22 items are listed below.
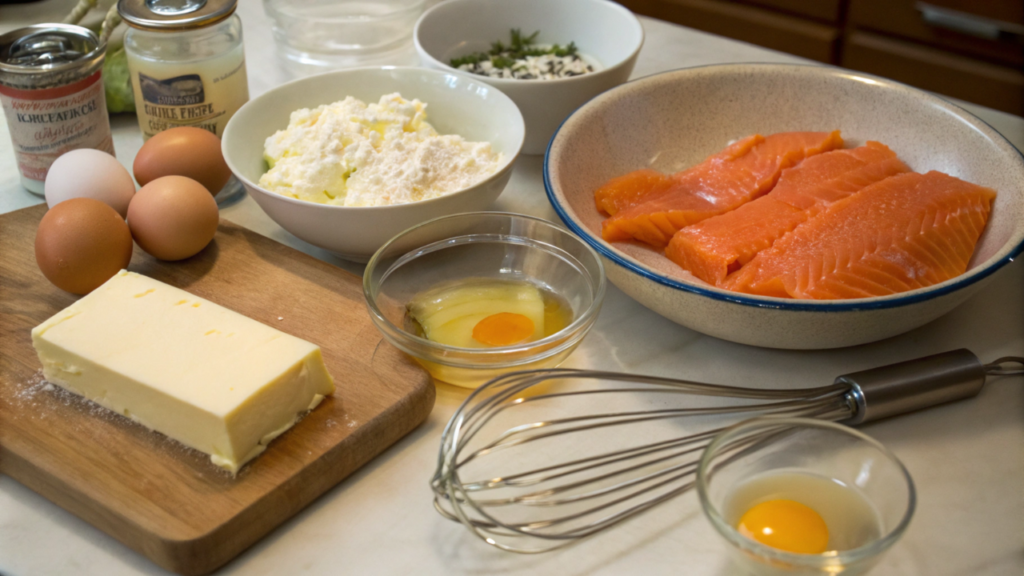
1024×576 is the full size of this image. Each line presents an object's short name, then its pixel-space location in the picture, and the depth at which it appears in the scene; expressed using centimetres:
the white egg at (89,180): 111
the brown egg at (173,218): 105
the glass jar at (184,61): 116
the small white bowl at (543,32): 133
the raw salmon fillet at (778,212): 106
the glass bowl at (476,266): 92
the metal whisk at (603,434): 77
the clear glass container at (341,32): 163
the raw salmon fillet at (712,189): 112
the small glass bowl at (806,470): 62
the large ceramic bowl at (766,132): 88
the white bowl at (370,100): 103
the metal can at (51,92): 112
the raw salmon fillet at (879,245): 97
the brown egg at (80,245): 99
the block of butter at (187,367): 78
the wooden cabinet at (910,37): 229
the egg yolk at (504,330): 94
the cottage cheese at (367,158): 107
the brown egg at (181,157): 116
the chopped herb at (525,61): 140
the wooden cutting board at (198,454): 75
